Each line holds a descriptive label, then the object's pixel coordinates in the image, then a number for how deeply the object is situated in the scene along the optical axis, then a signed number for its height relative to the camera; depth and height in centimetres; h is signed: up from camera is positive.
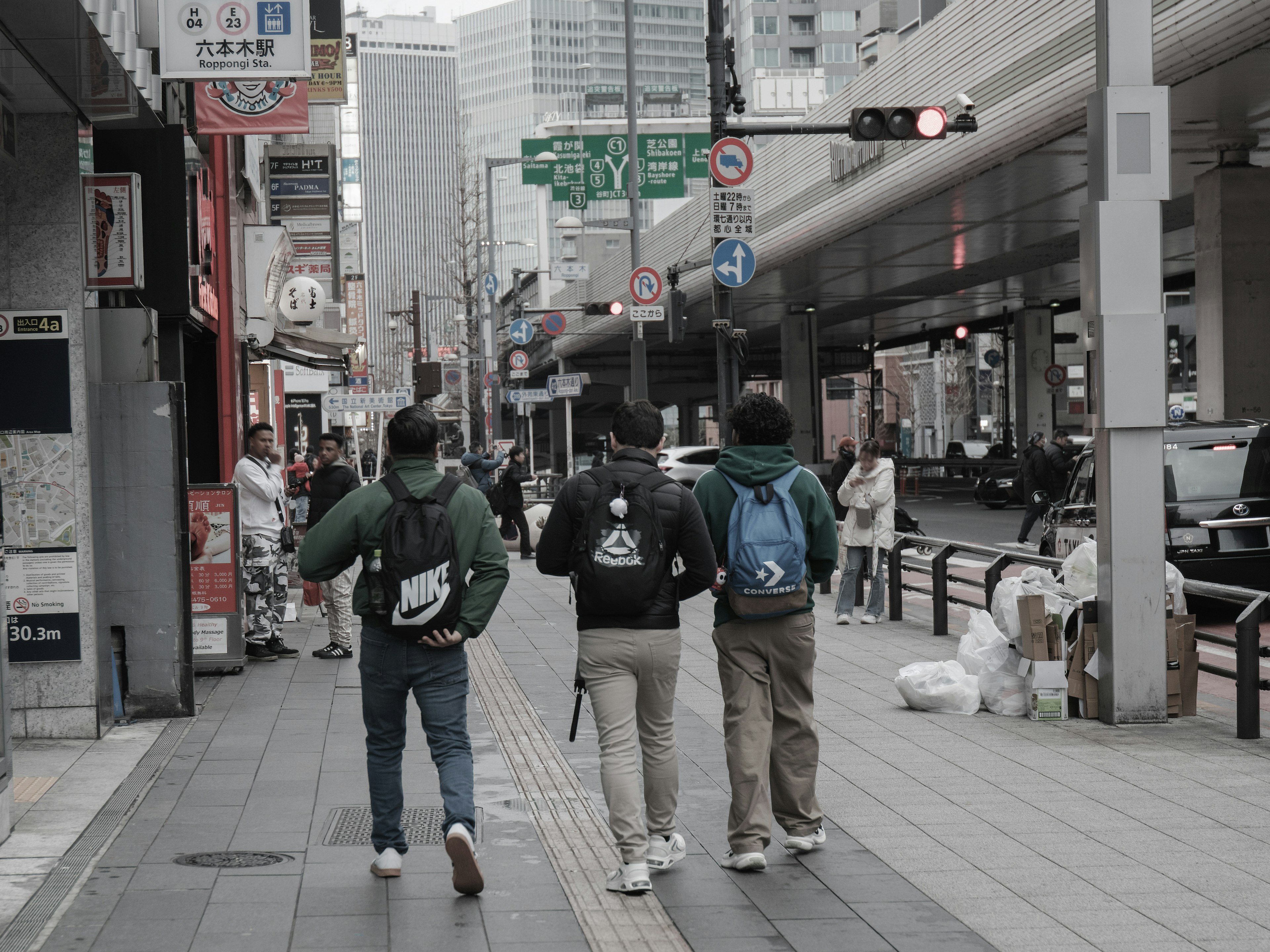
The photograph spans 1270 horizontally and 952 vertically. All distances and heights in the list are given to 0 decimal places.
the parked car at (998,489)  3347 -175
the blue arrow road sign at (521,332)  3738 +241
